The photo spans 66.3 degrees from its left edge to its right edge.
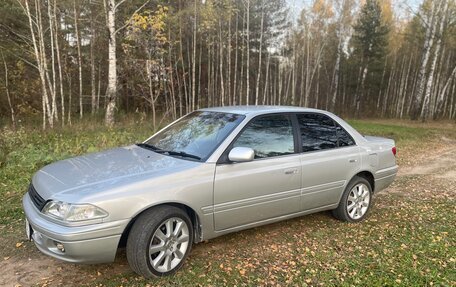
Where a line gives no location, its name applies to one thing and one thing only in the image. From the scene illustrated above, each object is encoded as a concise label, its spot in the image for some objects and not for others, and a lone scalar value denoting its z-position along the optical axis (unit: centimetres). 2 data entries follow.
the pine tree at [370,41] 2834
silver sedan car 308
